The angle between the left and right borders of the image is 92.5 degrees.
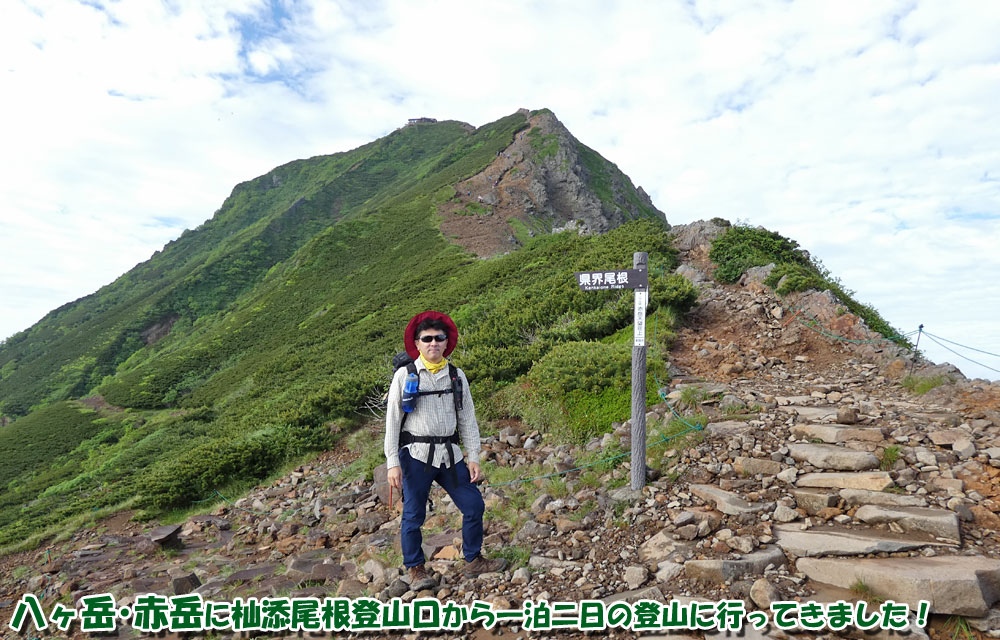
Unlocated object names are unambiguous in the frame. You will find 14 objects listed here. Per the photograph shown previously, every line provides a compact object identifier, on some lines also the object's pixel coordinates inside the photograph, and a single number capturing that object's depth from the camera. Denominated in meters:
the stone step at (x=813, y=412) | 6.03
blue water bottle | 4.31
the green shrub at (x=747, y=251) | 12.09
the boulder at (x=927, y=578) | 3.10
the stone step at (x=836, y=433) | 5.29
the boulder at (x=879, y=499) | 4.29
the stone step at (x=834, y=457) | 4.90
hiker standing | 4.42
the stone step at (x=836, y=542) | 3.78
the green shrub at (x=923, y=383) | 6.70
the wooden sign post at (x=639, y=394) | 5.47
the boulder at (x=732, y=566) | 3.78
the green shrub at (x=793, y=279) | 10.23
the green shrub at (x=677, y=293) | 10.48
